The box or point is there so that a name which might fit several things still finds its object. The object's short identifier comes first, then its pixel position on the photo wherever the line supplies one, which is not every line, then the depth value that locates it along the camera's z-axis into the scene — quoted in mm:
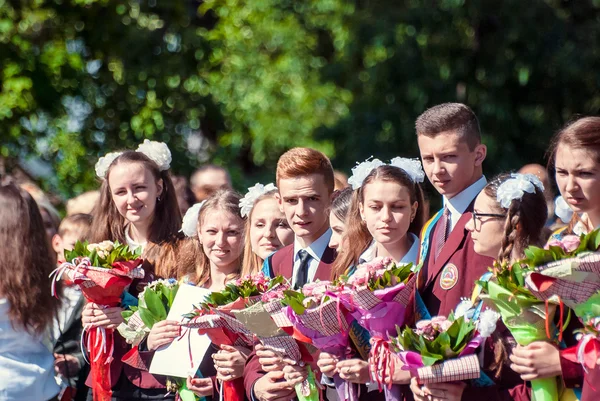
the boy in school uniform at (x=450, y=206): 9805
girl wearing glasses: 9445
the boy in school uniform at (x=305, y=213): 11477
